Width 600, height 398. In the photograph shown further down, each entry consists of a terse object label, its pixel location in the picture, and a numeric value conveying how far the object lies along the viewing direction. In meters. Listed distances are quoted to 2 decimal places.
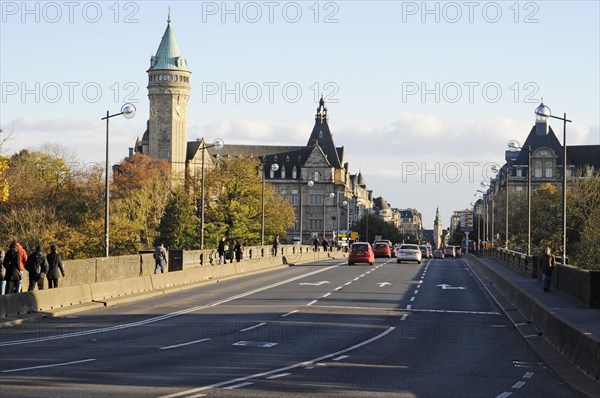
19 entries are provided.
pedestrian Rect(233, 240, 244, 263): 61.60
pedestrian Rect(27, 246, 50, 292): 31.88
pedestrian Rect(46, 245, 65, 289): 32.50
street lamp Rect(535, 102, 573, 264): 35.94
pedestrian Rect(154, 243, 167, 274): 45.75
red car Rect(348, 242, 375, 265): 71.06
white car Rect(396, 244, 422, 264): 78.12
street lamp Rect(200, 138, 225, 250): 49.03
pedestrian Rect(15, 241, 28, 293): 30.79
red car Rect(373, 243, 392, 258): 95.94
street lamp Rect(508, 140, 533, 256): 44.31
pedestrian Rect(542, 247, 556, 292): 37.78
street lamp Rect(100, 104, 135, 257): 37.00
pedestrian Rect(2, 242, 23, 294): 30.24
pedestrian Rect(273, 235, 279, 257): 75.69
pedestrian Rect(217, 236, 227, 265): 58.53
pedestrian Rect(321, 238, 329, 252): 105.22
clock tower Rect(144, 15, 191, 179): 180.00
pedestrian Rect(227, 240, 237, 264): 60.56
